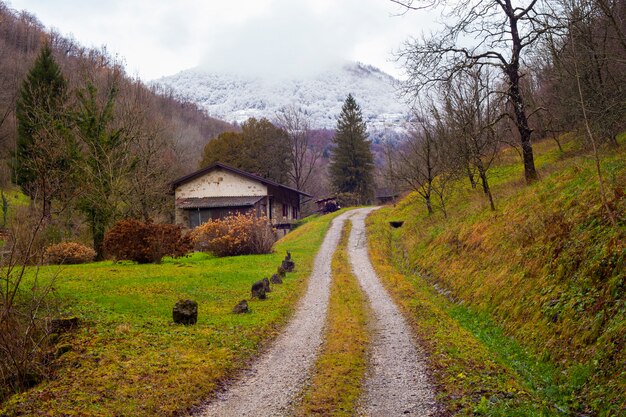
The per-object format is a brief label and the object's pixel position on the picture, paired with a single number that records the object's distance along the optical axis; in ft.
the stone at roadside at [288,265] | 72.54
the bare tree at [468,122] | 68.54
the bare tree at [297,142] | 234.70
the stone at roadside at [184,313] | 37.17
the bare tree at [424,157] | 105.40
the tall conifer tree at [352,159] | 218.38
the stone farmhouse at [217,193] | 140.97
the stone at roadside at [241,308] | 43.01
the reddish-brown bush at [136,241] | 75.36
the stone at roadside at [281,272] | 66.90
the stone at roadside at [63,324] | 30.82
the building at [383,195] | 250.23
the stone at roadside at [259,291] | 50.93
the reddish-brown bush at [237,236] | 89.81
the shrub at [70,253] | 79.36
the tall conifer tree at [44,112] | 77.70
